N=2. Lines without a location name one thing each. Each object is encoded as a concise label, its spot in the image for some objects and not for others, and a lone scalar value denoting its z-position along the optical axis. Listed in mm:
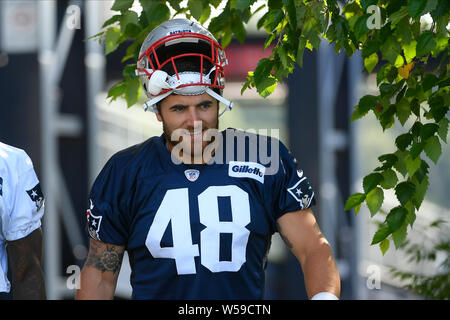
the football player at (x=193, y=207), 7957
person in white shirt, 8195
